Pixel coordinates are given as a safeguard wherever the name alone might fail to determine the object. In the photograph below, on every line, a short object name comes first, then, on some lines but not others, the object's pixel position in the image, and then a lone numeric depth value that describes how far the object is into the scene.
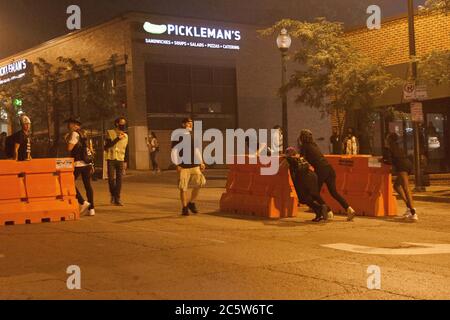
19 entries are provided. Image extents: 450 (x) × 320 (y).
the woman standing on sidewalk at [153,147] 29.03
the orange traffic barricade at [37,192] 11.52
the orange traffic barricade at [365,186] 12.66
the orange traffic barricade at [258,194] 12.31
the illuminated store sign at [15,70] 44.11
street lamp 20.00
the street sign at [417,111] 16.58
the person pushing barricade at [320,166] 11.91
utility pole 16.80
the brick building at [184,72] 33.56
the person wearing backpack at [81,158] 12.72
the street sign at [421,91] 16.41
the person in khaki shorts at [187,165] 12.27
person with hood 11.88
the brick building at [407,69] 20.38
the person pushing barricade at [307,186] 11.70
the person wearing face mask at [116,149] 14.27
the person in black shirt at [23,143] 12.33
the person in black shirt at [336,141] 22.13
